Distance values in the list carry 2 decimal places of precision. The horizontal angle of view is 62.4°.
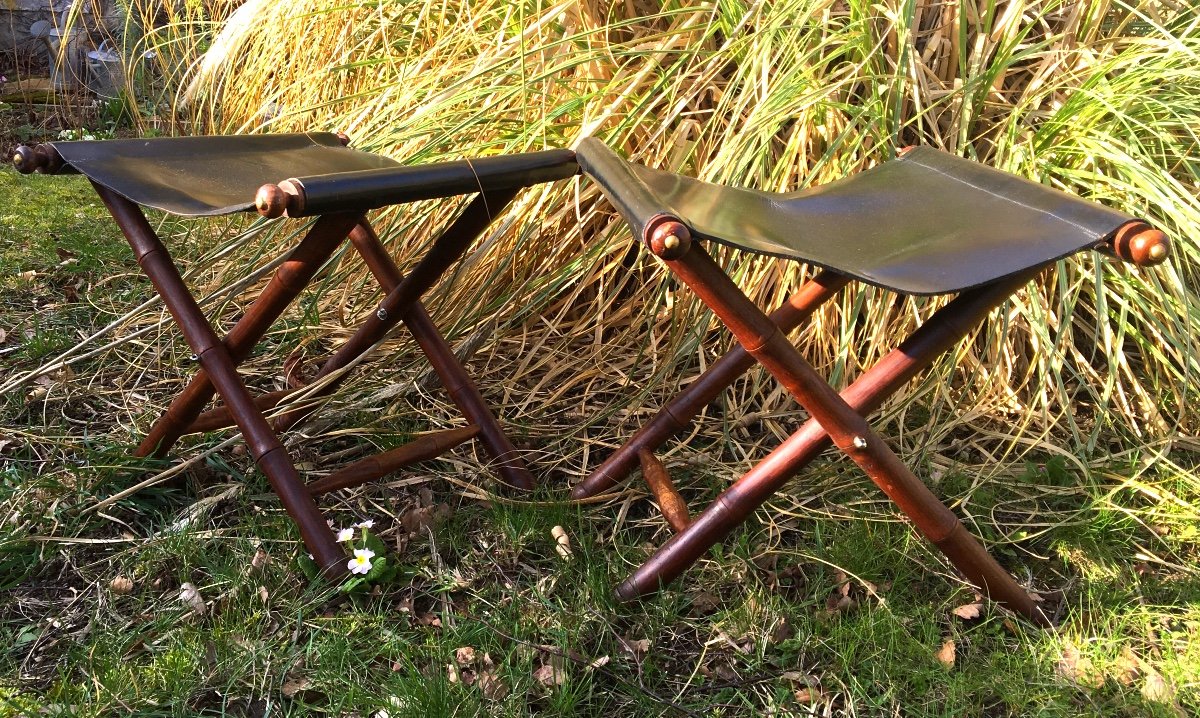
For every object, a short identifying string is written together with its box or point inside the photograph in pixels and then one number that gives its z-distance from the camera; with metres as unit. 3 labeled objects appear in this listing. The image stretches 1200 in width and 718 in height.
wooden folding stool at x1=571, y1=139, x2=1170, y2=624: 1.30
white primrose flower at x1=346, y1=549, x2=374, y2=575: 1.68
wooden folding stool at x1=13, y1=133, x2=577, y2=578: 1.51
